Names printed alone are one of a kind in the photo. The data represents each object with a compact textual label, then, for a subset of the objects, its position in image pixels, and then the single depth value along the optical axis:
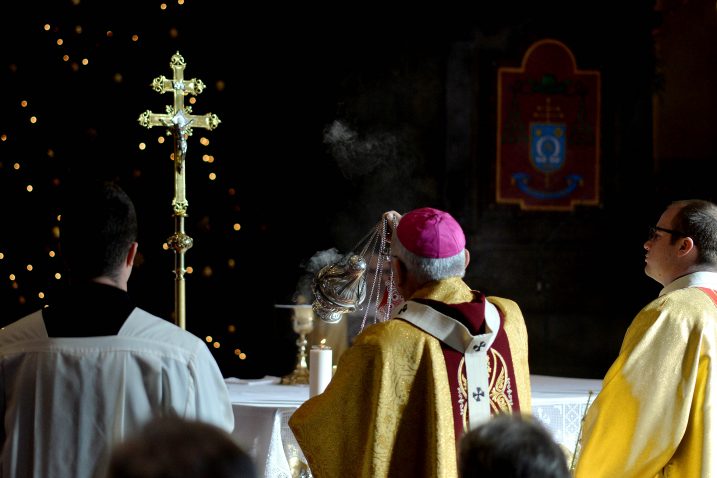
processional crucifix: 8.34
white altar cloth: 6.86
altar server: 3.97
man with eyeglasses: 5.93
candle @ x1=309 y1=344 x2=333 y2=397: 7.07
